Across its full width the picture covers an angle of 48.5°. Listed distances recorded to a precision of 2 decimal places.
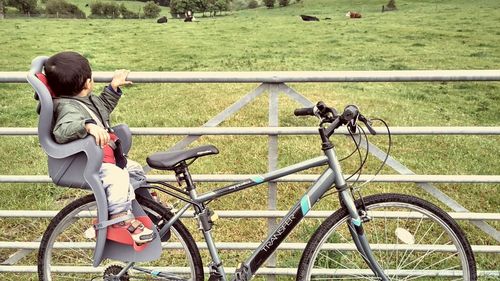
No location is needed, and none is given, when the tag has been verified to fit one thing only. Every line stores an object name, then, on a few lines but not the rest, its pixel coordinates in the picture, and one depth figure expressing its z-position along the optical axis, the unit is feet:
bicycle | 9.60
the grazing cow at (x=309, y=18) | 128.79
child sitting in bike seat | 9.32
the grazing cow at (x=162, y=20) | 142.55
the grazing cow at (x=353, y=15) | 131.26
